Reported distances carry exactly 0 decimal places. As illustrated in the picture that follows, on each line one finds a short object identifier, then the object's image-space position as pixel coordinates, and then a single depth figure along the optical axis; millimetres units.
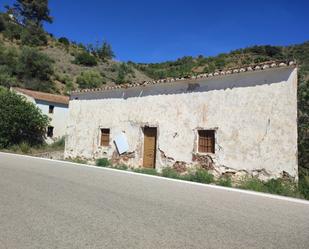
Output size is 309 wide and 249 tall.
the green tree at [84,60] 46073
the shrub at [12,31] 47026
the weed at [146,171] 10117
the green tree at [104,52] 53394
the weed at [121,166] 11529
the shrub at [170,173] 9645
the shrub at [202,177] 8881
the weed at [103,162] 12374
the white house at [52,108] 23884
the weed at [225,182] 8469
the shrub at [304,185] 7151
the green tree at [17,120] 19140
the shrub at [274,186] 7477
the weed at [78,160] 13897
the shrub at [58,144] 21019
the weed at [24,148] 18022
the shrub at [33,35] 47462
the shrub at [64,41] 54101
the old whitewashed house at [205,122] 8393
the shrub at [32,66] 35516
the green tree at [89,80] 37221
